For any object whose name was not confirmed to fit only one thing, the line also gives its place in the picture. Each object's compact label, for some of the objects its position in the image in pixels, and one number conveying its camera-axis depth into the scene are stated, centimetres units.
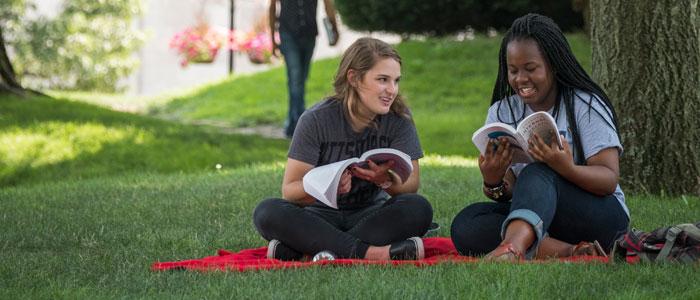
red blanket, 722
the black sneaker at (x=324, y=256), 759
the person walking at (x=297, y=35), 1805
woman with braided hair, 712
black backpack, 683
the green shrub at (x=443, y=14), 2504
